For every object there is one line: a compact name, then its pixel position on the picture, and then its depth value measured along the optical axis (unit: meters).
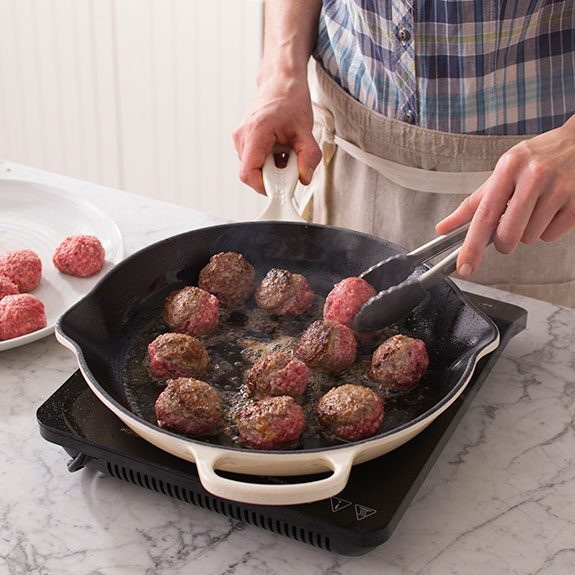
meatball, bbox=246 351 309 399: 1.24
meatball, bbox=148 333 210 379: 1.28
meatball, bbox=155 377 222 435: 1.17
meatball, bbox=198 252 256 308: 1.48
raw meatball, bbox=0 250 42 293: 1.62
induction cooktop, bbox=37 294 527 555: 1.09
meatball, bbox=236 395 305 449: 1.14
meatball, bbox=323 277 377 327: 1.39
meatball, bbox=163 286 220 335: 1.39
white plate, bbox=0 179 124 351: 1.66
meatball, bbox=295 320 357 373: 1.31
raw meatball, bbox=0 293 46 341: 1.49
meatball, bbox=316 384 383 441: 1.17
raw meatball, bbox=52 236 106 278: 1.66
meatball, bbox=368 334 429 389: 1.27
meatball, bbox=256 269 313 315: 1.44
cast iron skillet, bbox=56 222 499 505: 1.04
